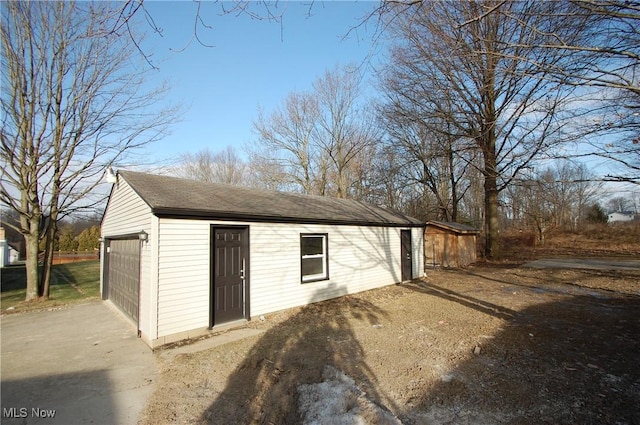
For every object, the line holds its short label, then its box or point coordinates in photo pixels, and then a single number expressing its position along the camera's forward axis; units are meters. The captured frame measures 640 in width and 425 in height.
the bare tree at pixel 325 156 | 24.73
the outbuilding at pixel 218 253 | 6.19
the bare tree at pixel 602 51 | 3.83
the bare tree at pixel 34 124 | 10.56
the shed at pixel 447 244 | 17.47
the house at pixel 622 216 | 57.89
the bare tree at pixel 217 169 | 34.09
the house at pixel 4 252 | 27.28
